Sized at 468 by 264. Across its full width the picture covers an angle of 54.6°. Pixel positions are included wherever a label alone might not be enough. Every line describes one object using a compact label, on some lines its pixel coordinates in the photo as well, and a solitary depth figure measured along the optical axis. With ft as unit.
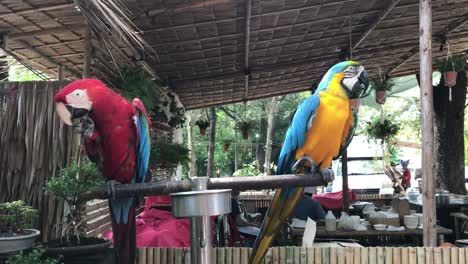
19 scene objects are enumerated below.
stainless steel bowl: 4.54
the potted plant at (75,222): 7.69
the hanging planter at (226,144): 46.19
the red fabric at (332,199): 27.04
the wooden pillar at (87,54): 12.05
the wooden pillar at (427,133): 12.68
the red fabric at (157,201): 14.97
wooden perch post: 5.82
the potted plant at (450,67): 22.38
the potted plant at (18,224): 8.04
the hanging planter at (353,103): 9.52
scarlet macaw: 7.03
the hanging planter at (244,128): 42.43
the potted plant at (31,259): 7.24
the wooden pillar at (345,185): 24.84
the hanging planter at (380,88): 25.09
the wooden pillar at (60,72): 19.75
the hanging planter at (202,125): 39.70
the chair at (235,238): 17.04
